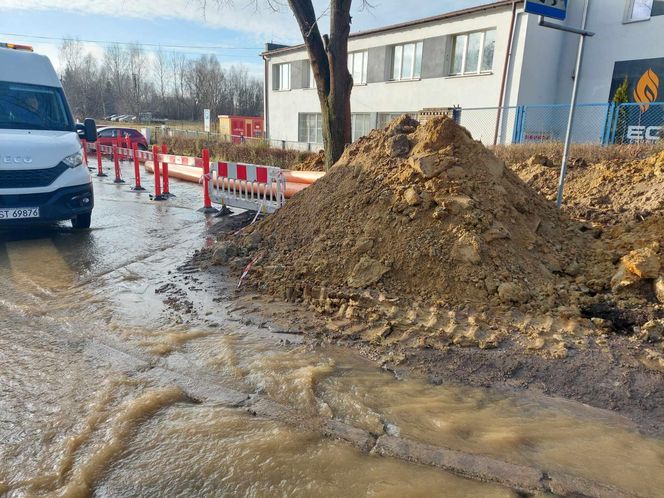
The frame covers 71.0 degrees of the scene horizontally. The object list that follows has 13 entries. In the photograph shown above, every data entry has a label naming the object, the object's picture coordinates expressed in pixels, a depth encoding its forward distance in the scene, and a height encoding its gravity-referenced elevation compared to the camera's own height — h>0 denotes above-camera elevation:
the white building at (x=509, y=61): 16.84 +3.41
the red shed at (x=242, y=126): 34.00 +0.74
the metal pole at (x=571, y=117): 6.02 +0.44
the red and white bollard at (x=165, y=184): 12.07 -1.34
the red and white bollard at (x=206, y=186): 9.86 -1.12
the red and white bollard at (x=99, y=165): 16.67 -1.24
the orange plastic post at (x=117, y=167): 15.37 -1.17
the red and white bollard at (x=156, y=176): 11.45 -1.09
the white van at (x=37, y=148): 7.03 -0.31
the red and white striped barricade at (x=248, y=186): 8.68 -0.98
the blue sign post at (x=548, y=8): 5.70 +1.71
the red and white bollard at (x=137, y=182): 13.58 -1.46
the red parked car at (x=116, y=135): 23.94 -0.23
